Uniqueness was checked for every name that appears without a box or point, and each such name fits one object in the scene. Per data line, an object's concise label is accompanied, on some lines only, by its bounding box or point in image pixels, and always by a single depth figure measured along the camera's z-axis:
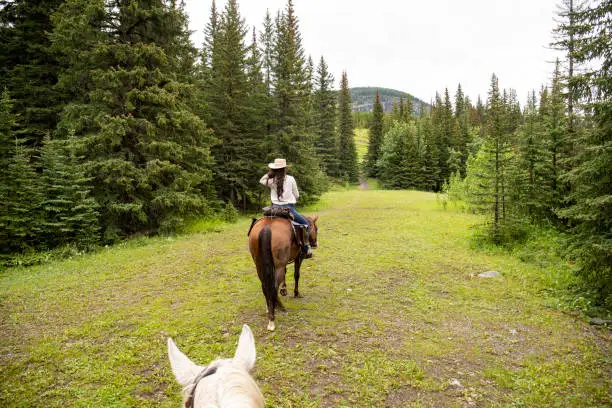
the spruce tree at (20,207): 9.21
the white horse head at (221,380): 1.19
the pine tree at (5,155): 9.12
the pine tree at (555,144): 11.20
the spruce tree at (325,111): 43.44
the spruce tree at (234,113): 18.86
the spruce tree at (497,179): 10.51
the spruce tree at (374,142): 59.47
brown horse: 5.53
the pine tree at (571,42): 6.45
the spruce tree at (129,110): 11.56
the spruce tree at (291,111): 20.39
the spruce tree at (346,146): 51.88
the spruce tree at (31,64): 13.11
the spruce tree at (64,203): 10.02
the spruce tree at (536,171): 11.66
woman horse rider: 6.45
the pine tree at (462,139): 48.22
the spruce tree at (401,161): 47.00
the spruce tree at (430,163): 47.34
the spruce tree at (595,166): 5.89
